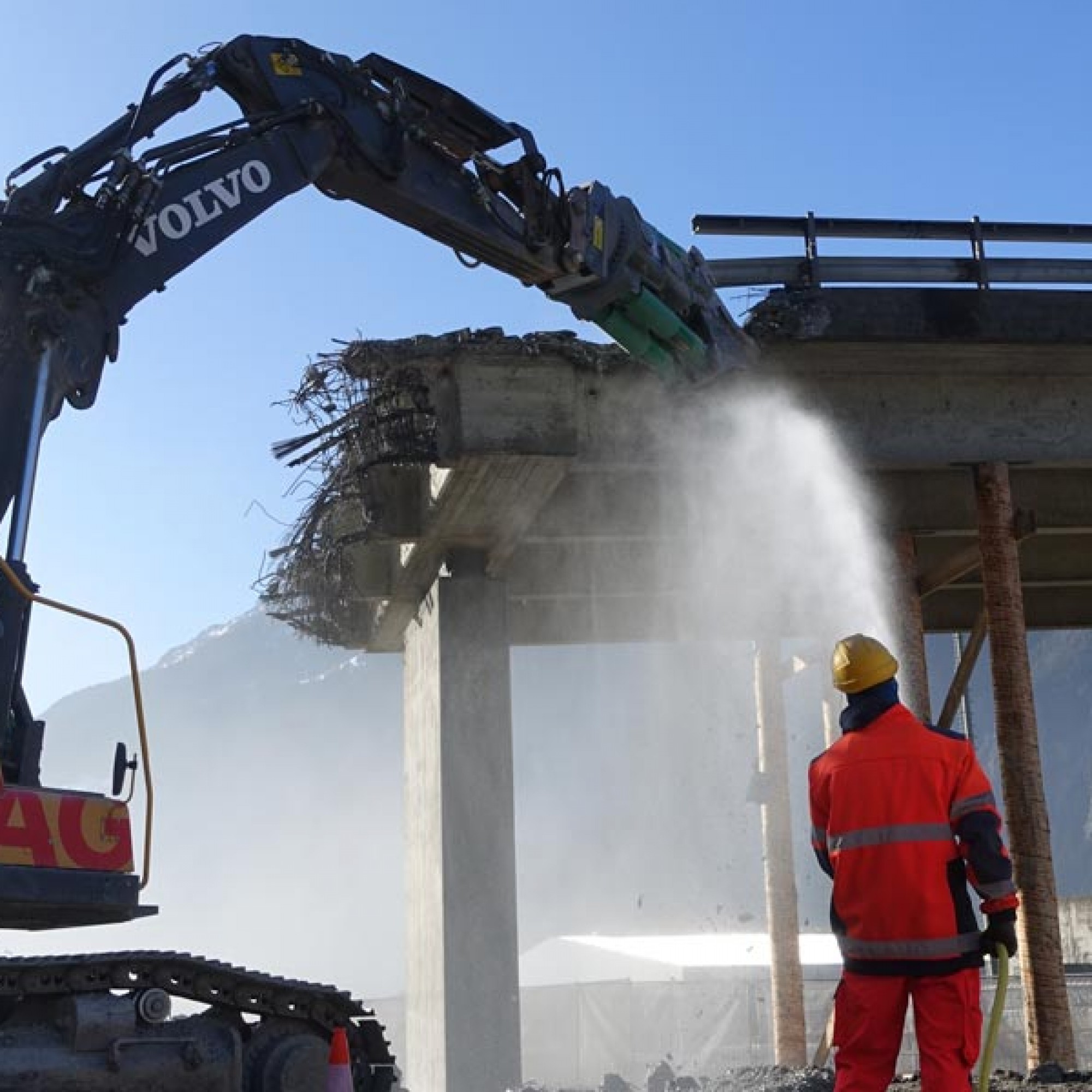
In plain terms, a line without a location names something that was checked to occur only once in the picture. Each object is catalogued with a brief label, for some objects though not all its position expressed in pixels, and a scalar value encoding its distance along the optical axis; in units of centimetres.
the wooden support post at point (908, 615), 1356
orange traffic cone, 632
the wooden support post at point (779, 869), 1723
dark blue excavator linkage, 615
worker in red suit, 525
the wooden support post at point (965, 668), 1401
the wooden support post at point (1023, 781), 1108
